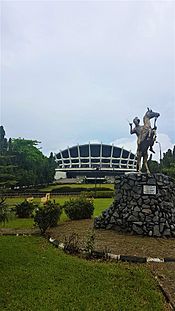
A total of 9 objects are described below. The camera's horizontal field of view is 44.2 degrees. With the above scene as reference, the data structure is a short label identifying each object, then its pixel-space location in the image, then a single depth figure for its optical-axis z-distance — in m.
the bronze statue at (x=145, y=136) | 7.08
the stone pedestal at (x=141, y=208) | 6.19
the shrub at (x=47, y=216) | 6.70
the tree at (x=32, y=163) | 26.31
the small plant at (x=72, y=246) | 4.74
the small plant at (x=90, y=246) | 4.47
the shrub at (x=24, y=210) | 9.80
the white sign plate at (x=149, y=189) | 6.52
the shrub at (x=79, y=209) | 8.55
